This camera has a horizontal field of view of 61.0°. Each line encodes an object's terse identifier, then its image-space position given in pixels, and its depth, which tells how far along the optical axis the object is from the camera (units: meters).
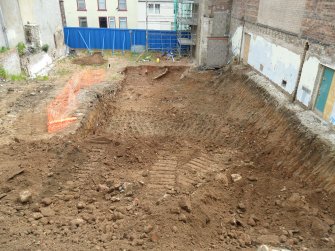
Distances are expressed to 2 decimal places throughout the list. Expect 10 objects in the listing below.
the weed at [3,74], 13.23
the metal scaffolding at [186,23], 19.62
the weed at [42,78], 15.17
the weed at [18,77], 13.86
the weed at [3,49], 14.32
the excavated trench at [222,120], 7.95
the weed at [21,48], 16.12
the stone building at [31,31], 14.98
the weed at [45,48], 18.64
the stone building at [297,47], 8.52
